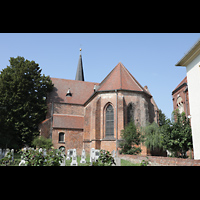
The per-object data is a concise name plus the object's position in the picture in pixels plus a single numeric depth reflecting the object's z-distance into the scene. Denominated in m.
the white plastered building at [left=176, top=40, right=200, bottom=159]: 15.06
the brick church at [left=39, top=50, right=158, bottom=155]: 29.22
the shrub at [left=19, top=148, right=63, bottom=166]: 6.35
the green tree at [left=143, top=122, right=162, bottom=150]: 23.22
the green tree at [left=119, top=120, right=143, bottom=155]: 23.00
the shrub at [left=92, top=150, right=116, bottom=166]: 6.26
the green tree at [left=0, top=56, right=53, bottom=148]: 31.61
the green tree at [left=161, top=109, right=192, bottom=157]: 17.27
